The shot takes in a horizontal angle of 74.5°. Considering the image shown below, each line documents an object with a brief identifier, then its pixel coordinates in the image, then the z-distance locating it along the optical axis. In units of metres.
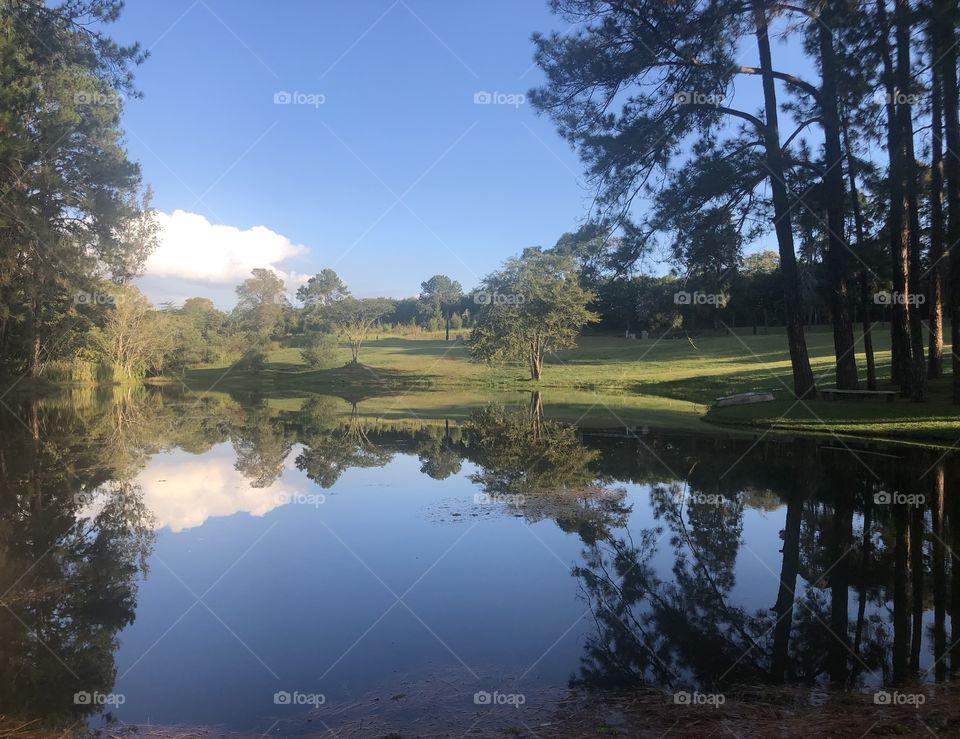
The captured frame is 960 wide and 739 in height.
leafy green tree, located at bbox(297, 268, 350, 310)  62.53
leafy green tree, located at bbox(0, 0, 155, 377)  21.14
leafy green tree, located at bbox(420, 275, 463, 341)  105.59
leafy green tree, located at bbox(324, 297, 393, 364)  58.97
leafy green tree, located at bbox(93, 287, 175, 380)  50.28
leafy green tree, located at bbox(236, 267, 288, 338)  77.69
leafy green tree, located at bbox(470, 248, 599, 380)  44.16
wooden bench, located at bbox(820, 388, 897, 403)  19.56
